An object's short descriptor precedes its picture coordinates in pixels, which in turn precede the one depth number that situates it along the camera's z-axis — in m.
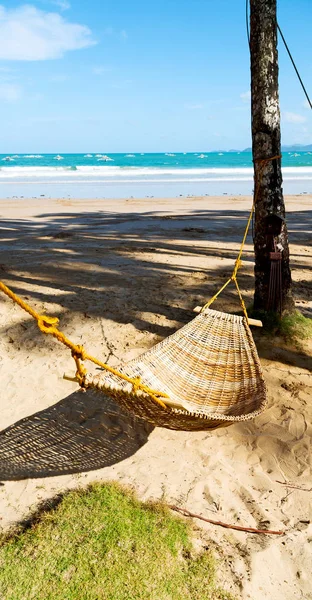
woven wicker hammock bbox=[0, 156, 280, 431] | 2.74
